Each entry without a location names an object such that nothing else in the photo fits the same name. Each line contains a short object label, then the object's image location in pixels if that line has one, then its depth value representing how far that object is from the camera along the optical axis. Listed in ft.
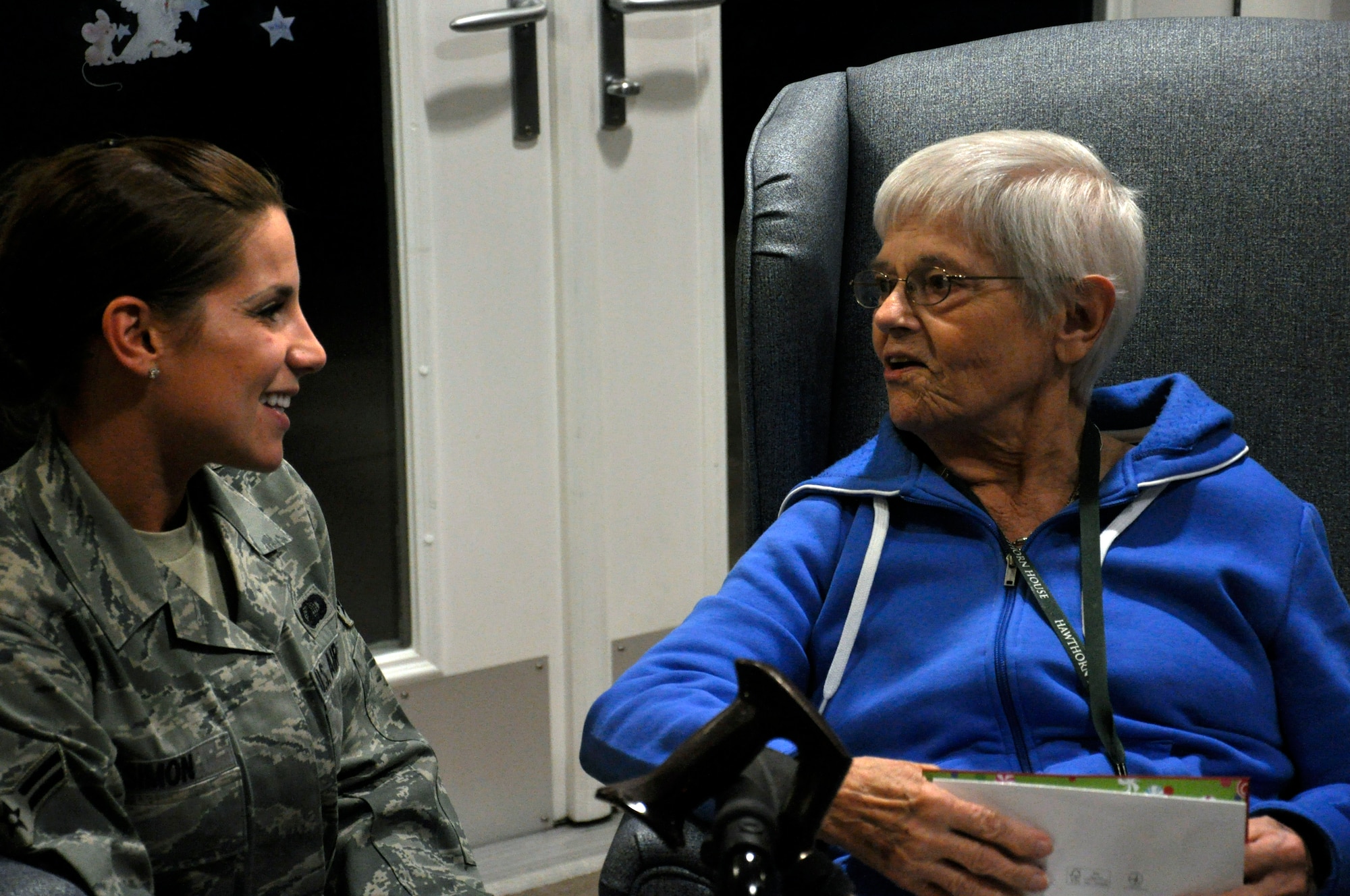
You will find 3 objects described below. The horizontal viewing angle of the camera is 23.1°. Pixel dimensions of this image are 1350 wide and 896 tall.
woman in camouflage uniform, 6.72
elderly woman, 7.28
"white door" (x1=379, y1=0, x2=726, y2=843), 9.26
